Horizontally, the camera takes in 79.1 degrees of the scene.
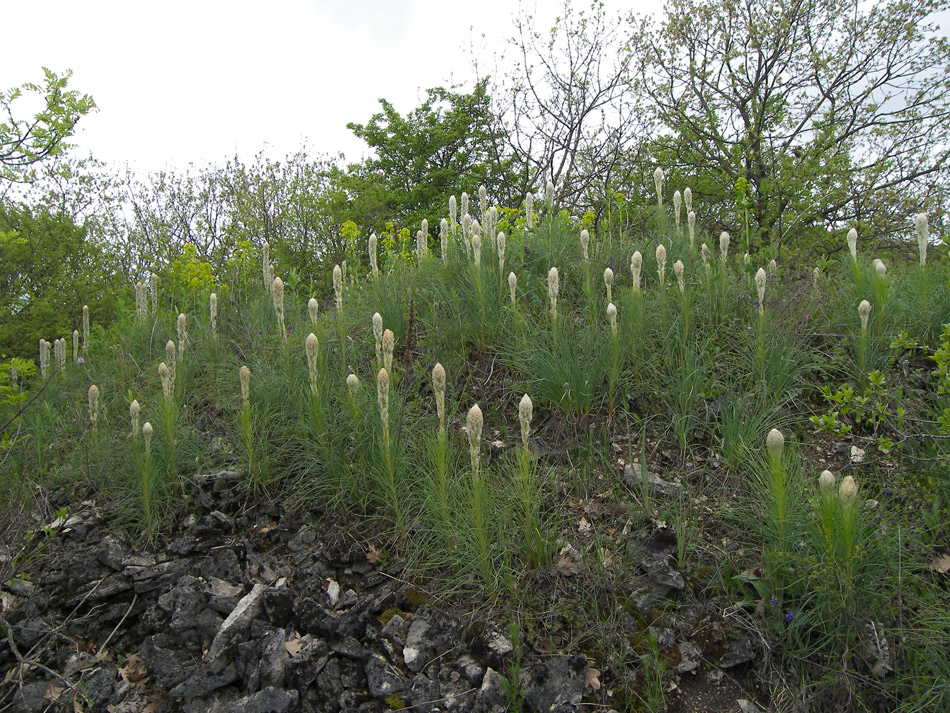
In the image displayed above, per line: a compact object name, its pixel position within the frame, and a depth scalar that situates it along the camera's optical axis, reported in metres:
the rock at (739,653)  2.95
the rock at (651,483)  3.83
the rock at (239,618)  3.13
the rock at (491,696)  2.73
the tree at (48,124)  4.94
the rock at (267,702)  2.80
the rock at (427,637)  3.01
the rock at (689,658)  2.93
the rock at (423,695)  2.78
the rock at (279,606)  3.26
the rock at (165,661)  3.08
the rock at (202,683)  2.95
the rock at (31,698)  2.97
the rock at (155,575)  3.62
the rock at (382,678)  2.87
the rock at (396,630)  3.12
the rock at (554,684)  2.74
